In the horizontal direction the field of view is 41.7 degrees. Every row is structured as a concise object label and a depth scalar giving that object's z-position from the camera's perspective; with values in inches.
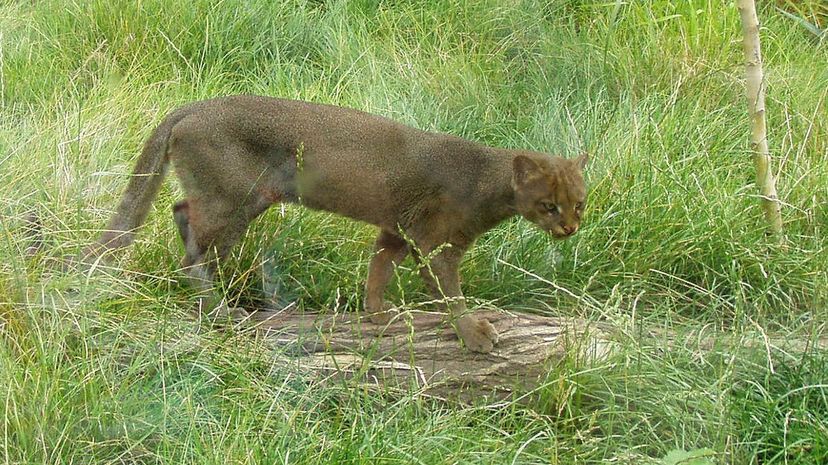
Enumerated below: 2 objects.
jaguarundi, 159.3
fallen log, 145.3
